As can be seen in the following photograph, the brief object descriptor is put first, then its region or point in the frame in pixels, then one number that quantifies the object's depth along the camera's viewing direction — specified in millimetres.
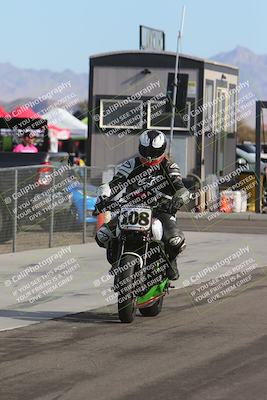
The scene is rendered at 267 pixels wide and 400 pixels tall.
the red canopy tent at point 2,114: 23608
